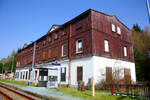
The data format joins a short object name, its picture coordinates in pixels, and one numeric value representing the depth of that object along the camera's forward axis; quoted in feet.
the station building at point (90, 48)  55.01
